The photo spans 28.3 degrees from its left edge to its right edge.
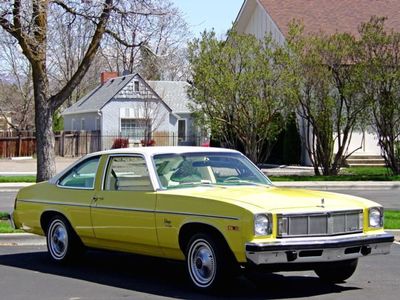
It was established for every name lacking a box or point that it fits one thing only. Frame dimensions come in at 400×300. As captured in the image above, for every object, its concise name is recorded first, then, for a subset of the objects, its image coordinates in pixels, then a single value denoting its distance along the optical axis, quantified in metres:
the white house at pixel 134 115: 51.38
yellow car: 7.65
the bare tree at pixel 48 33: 13.63
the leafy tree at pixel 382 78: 26.80
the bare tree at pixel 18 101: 57.78
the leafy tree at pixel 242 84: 27.47
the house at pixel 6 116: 60.25
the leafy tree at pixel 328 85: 27.12
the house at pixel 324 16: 35.38
